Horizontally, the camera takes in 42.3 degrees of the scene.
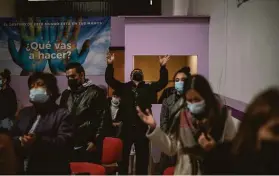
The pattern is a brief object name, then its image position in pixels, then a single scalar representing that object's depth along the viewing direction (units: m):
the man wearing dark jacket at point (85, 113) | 2.56
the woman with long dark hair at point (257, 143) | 1.64
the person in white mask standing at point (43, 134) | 2.12
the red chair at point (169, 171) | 2.11
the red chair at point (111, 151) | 2.76
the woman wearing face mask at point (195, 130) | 1.84
